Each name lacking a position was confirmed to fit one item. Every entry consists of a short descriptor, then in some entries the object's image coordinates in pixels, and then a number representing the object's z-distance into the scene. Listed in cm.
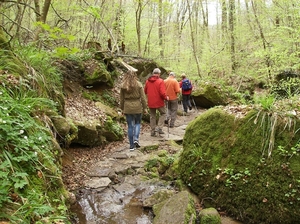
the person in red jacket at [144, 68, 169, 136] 861
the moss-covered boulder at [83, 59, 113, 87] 993
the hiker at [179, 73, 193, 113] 1259
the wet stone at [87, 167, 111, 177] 564
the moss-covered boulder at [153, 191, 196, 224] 362
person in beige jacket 706
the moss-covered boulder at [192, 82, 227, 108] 1491
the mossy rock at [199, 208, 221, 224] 360
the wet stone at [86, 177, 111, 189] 511
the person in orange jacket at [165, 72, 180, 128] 1033
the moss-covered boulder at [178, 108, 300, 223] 364
